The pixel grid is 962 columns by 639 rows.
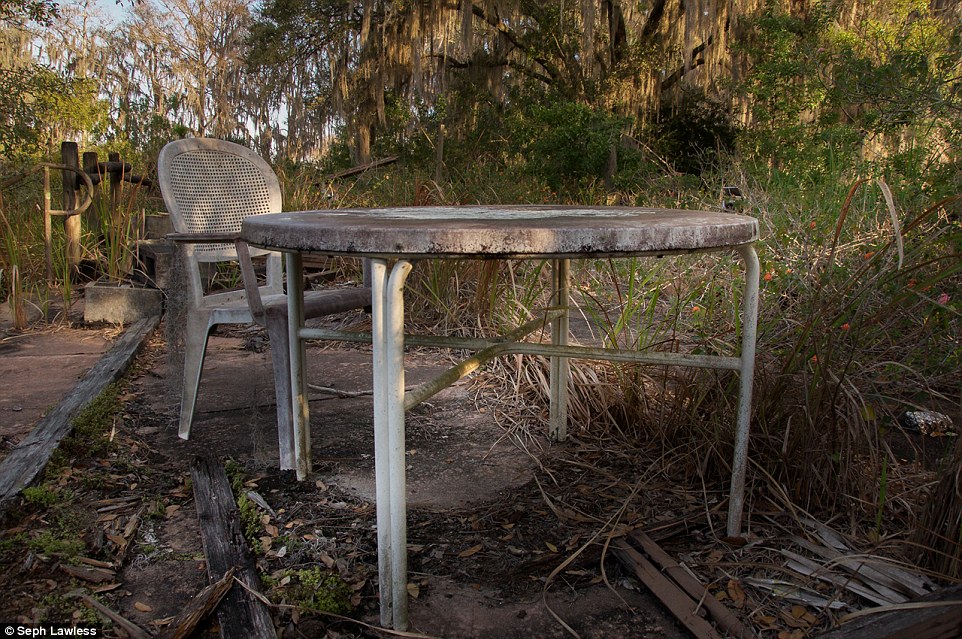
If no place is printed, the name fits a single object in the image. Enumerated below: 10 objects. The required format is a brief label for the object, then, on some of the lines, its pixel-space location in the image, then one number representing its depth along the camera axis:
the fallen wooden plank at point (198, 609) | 1.38
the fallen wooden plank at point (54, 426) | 2.04
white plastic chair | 2.23
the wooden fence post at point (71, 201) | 5.07
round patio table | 1.28
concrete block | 4.41
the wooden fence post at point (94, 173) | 5.36
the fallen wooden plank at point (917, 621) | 1.24
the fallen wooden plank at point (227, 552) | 1.44
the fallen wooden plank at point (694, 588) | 1.43
